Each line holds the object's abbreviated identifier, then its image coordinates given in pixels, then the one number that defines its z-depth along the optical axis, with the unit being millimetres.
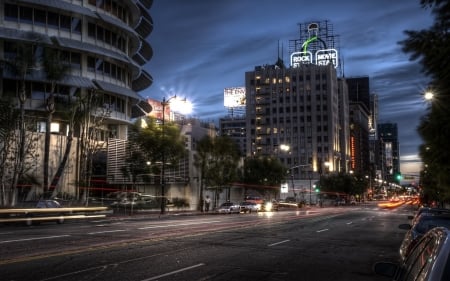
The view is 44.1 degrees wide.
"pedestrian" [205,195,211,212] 60456
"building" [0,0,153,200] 51344
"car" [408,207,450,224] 15055
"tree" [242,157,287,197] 84750
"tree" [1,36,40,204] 43938
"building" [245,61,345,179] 171625
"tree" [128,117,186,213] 55934
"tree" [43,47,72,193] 47312
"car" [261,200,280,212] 68038
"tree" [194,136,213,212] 64312
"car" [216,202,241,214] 57488
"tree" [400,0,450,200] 10578
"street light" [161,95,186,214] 49219
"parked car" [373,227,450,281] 3777
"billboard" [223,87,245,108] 185250
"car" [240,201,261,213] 60875
